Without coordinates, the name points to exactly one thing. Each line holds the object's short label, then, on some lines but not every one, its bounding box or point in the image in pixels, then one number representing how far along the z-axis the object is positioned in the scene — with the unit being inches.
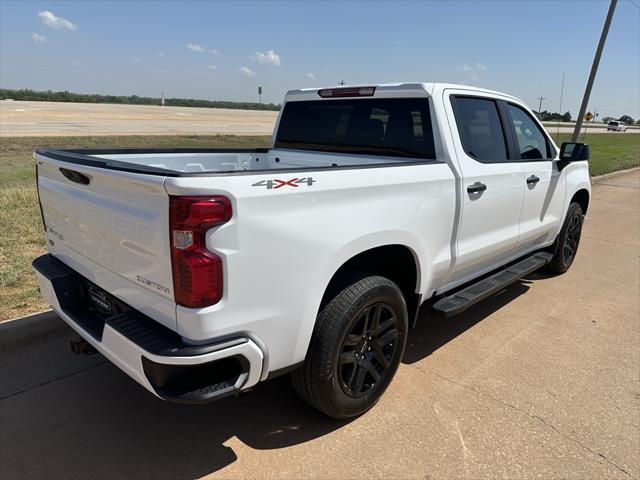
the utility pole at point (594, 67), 660.1
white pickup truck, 79.9
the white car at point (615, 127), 3009.6
